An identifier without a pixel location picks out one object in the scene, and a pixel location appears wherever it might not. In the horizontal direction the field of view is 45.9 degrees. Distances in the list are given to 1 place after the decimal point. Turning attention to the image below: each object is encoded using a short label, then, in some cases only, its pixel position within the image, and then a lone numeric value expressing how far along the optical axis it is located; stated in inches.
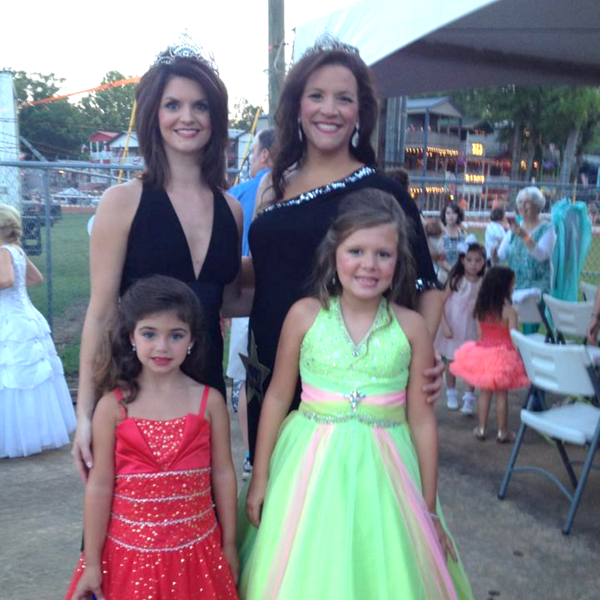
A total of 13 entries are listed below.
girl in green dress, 69.4
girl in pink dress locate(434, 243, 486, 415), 225.1
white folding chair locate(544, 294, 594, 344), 194.9
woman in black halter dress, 78.4
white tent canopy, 153.4
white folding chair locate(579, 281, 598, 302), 237.3
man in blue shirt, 152.8
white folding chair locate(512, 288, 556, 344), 212.4
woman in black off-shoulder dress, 81.8
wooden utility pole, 281.1
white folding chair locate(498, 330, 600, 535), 138.1
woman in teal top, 240.4
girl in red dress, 75.8
